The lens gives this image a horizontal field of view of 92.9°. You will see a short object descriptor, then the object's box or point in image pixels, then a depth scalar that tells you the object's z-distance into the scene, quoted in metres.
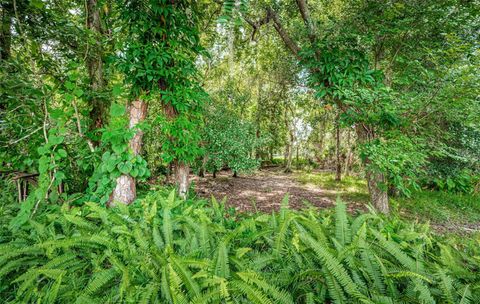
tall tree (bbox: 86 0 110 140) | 3.48
